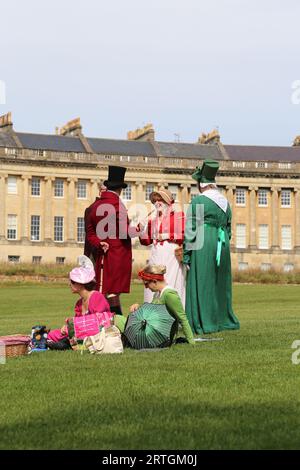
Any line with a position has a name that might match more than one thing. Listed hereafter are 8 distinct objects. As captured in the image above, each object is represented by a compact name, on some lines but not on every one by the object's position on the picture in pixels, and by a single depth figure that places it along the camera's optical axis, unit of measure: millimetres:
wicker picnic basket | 12711
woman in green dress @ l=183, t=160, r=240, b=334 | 15477
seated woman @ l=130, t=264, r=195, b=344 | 13234
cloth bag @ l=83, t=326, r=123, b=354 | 12477
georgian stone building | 91000
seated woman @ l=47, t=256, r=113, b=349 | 12922
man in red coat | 15375
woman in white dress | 15930
